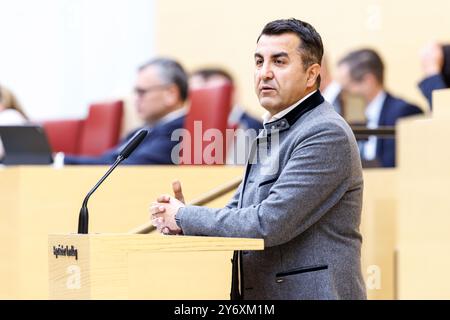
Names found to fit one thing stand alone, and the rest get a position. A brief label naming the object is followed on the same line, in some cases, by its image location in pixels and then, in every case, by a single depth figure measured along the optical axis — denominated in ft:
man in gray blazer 15.63
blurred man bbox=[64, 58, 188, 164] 30.65
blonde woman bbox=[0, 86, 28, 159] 34.25
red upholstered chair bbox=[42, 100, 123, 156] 35.99
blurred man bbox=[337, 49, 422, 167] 31.65
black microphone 16.25
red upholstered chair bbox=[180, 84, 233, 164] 28.97
